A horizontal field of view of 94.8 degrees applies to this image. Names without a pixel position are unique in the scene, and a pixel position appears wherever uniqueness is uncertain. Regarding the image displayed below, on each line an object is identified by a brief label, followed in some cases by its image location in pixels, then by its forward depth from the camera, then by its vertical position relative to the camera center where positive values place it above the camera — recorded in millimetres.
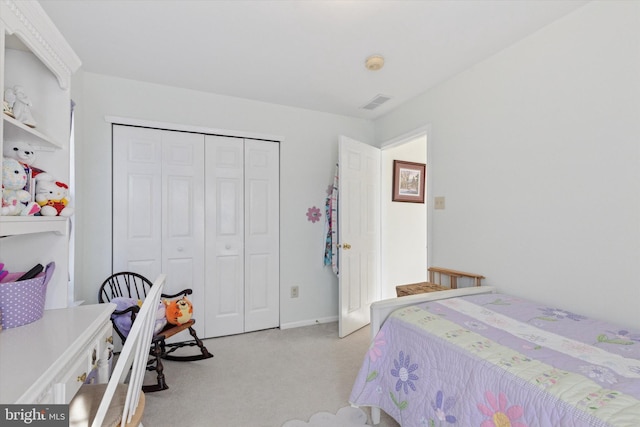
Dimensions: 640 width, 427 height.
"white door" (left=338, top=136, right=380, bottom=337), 2898 -158
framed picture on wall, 3582 +443
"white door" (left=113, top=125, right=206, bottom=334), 2531 +83
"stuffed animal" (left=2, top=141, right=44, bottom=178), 1283 +278
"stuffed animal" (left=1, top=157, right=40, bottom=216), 1115 +96
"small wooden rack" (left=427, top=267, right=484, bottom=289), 2211 -477
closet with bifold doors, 2568 -29
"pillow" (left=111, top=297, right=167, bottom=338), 2047 -721
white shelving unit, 1241 +392
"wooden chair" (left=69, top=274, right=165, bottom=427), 921 -662
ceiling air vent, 2877 +1169
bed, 891 -532
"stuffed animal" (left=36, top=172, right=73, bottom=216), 1293 +85
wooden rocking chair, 2176 -672
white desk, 819 -459
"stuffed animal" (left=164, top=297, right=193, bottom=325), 2258 -742
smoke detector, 2169 +1161
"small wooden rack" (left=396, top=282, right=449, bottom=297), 2302 -575
